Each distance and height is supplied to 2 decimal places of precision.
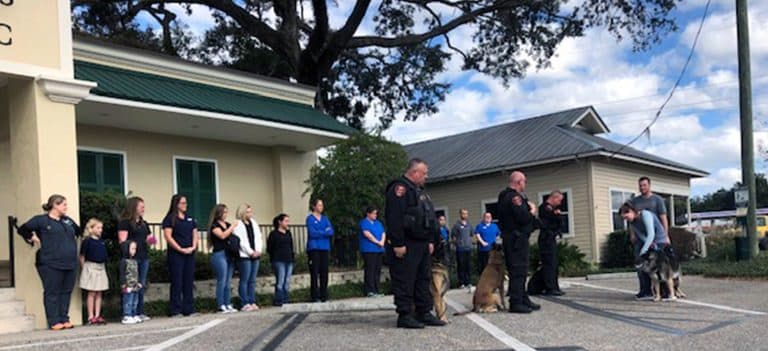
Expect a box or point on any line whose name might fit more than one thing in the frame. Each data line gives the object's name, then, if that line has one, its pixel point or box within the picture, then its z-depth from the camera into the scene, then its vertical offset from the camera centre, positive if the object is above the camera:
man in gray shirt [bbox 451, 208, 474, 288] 14.82 -1.23
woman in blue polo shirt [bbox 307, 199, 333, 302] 12.04 -0.93
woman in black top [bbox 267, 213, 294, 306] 11.71 -0.97
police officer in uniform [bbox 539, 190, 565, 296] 10.81 -0.87
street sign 16.08 -0.43
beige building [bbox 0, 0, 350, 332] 9.78 +1.48
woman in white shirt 11.09 -0.88
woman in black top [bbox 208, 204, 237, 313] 10.81 -0.83
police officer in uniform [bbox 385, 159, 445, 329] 7.48 -0.60
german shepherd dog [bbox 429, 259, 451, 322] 7.90 -1.09
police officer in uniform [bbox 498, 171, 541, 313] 8.62 -0.69
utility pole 16.08 +1.35
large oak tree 23.20 +5.50
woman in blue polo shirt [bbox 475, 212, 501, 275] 16.02 -1.07
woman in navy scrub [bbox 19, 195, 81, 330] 9.09 -0.62
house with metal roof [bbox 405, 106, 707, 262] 21.33 +0.52
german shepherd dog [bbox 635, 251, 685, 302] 9.80 -1.22
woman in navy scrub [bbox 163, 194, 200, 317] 10.30 -0.76
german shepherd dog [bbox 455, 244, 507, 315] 8.80 -1.26
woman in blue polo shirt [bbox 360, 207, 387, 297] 12.95 -0.96
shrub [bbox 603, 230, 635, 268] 20.67 -2.04
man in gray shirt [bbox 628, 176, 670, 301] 10.17 -0.40
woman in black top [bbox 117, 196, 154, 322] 9.97 -0.42
